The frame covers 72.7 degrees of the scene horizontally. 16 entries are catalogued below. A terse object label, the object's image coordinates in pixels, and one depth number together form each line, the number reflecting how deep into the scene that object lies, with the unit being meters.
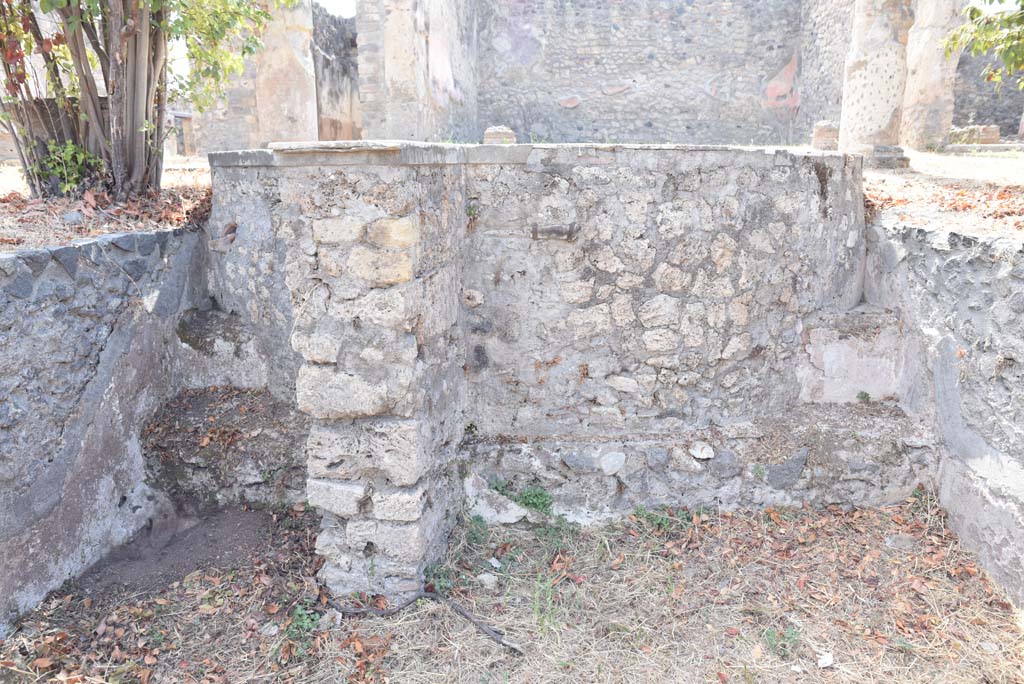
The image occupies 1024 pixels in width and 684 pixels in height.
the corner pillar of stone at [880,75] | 6.89
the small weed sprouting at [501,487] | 3.76
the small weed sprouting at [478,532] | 3.63
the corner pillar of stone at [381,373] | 2.85
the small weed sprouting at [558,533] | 3.66
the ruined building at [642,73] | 11.41
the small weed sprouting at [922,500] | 3.77
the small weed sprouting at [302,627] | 3.02
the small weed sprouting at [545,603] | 3.14
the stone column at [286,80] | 8.01
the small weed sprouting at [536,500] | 3.76
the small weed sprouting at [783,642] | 3.00
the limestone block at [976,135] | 10.46
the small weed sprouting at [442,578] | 3.28
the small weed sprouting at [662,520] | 3.74
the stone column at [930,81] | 9.50
